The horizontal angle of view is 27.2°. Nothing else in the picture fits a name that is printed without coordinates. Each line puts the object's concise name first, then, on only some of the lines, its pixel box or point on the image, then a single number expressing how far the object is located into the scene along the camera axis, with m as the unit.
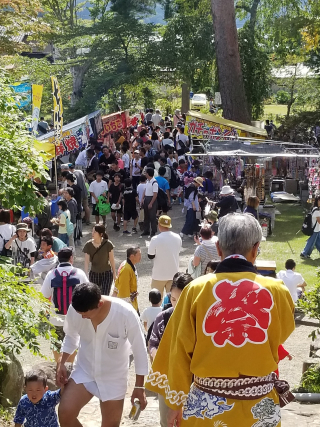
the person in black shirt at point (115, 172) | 15.47
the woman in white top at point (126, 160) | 18.46
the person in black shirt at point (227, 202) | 12.57
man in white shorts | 4.40
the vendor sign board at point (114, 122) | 21.28
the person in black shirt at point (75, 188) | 13.71
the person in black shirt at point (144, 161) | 17.17
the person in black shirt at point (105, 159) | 17.52
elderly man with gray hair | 3.13
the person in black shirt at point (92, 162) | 17.97
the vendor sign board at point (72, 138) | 17.52
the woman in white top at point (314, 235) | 12.52
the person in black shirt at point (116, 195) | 15.06
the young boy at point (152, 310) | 6.77
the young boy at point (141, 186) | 14.69
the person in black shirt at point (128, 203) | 14.90
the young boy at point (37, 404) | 4.60
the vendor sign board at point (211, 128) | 18.25
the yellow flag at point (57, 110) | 13.52
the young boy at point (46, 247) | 8.11
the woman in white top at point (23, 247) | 9.68
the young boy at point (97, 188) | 14.61
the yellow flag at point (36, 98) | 13.30
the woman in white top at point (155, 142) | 21.45
